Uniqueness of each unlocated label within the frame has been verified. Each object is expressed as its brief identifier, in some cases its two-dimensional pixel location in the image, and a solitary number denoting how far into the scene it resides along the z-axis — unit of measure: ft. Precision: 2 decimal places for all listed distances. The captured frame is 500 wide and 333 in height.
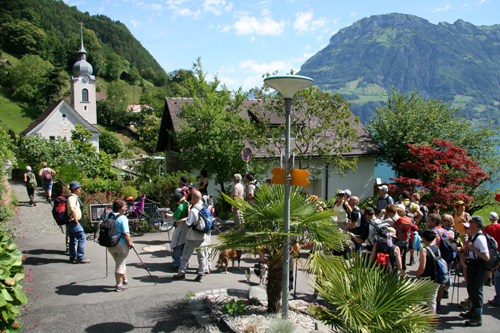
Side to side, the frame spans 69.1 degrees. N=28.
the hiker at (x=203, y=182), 39.81
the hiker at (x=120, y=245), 21.53
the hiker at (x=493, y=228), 22.91
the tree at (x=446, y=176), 44.34
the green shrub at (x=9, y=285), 14.24
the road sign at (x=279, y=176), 17.01
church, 177.27
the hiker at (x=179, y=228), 25.17
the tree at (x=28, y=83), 252.42
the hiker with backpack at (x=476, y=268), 20.10
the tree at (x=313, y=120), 46.83
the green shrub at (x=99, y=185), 47.14
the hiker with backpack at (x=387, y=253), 19.52
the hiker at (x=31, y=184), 50.08
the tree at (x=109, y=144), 214.28
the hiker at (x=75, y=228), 26.55
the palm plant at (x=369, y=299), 12.70
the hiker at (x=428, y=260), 18.61
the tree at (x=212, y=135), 46.60
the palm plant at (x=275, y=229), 16.48
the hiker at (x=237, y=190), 30.84
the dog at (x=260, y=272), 23.34
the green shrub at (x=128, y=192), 46.85
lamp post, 16.10
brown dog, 25.91
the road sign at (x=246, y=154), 37.81
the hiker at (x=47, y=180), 52.85
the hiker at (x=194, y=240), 23.27
